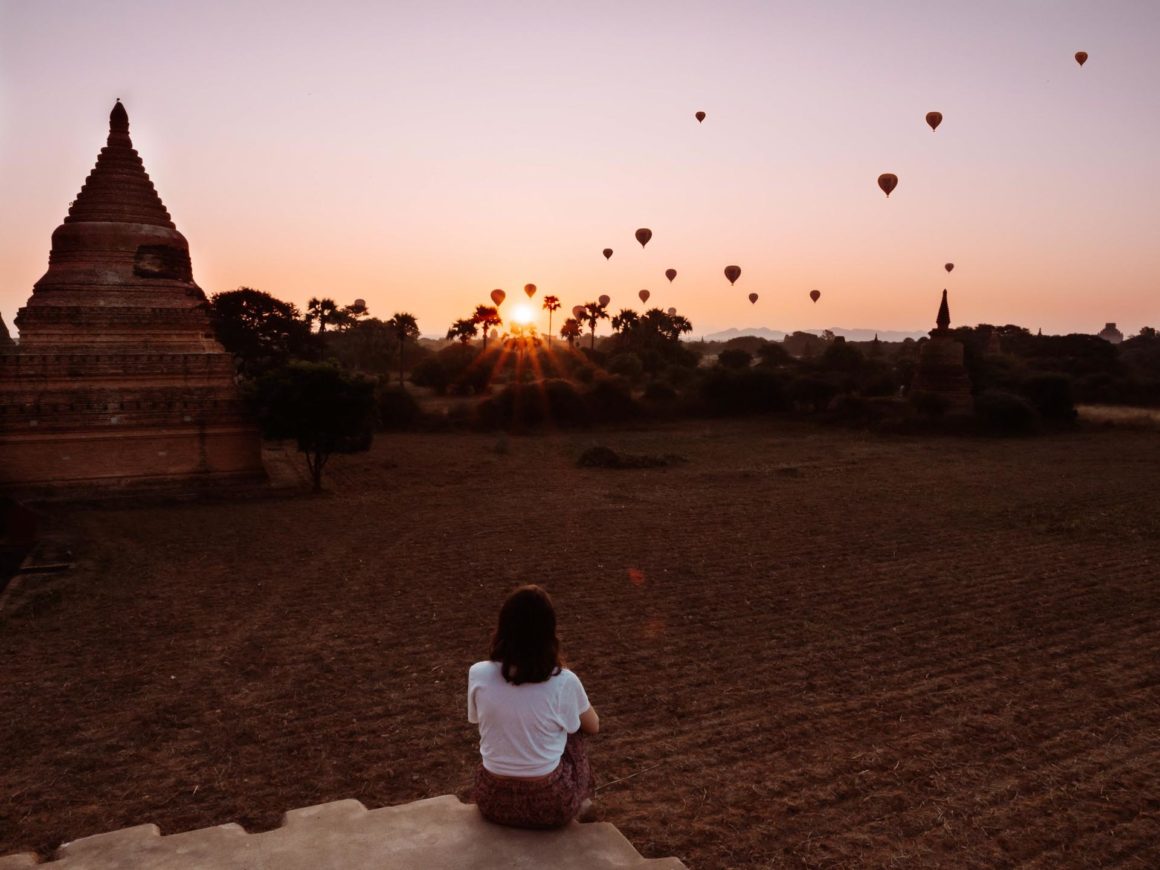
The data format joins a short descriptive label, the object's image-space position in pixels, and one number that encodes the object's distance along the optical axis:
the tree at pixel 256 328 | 34.75
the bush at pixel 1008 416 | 32.34
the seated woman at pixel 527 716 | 4.08
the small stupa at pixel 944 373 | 34.62
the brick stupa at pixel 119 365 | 16.92
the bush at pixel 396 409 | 32.66
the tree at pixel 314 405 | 17.42
